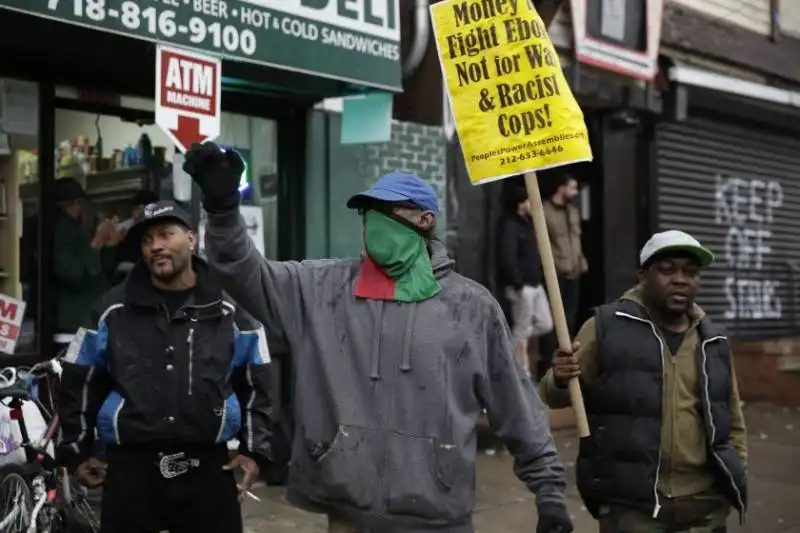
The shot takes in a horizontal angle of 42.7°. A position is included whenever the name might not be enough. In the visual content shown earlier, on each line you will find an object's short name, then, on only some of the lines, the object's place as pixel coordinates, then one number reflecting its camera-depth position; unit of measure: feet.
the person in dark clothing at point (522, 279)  32.01
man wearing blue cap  10.01
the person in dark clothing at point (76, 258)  23.94
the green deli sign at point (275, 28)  20.27
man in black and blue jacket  12.73
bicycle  16.90
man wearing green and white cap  12.98
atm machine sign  17.87
